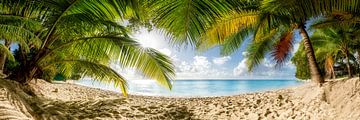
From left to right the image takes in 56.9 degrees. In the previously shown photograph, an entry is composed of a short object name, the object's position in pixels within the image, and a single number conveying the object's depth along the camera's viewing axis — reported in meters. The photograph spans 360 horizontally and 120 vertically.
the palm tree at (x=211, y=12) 2.79
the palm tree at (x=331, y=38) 14.60
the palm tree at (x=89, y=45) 4.61
